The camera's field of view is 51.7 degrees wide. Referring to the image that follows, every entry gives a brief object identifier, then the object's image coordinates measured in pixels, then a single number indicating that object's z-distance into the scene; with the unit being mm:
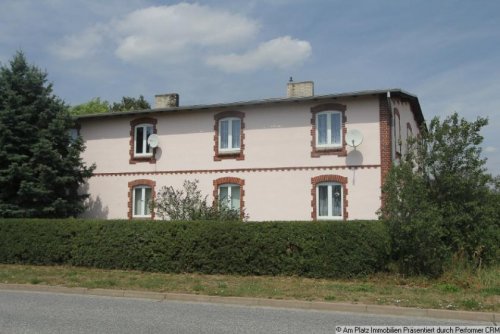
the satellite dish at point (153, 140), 22312
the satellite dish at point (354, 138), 18875
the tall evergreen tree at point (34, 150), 20016
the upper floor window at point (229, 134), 21469
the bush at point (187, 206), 17578
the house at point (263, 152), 19156
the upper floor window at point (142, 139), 23016
